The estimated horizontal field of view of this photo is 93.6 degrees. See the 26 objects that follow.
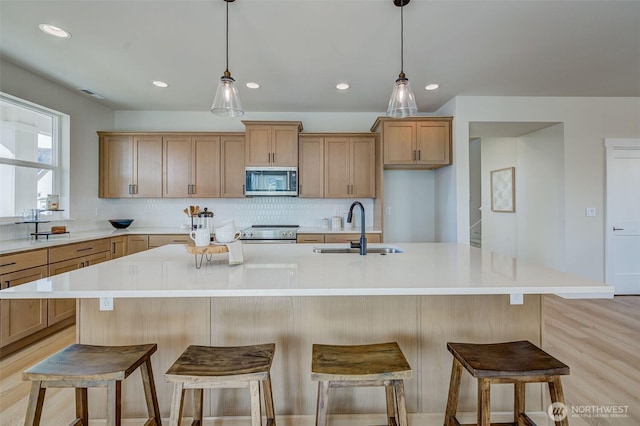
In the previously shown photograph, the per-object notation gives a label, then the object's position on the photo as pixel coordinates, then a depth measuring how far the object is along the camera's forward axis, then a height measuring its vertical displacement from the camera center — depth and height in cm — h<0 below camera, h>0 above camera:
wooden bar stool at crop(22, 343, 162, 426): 118 -63
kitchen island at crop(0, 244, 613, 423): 159 -61
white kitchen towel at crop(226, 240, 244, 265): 162 -22
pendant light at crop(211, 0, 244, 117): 197 +77
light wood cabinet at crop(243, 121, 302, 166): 411 +96
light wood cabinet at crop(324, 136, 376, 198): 421 +66
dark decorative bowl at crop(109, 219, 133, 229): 417 -13
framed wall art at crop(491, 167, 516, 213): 505 +41
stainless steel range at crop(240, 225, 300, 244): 384 -29
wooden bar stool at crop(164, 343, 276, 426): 114 -61
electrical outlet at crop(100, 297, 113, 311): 145 -44
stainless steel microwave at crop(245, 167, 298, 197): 410 +44
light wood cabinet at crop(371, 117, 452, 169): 390 +95
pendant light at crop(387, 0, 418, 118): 204 +79
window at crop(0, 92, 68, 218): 303 +64
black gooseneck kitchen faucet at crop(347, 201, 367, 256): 207 -23
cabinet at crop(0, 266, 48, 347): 243 -85
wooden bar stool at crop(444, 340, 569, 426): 121 -63
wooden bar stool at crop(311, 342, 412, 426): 116 -62
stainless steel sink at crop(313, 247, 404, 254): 223 -28
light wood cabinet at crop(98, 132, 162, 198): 421 +67
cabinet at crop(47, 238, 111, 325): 287 -50
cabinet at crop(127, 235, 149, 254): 396 -39
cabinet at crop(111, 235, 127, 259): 373 -41
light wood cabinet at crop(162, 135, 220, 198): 424 +67
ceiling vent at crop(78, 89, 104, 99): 369 +152
